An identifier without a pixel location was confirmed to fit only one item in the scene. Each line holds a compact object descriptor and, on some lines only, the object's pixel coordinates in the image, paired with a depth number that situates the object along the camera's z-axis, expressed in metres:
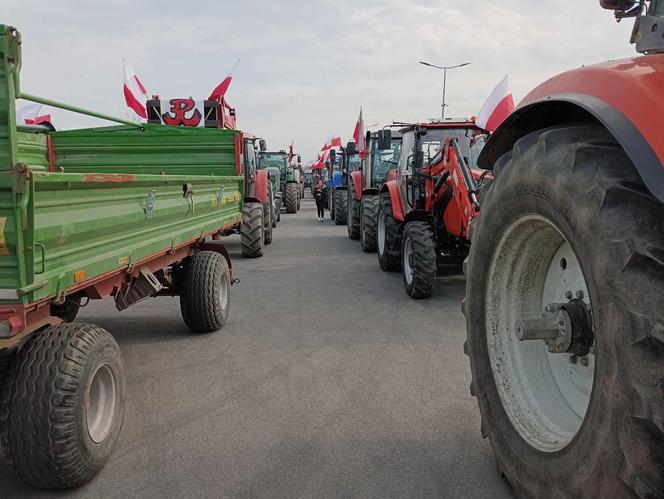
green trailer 2.26
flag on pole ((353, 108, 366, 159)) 11.95
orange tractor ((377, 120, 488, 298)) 6.34
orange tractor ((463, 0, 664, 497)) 1.41
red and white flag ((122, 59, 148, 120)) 10.28
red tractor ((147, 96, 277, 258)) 9.79
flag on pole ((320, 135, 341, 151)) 32.83
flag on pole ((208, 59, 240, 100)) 11.01
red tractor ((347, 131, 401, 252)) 10.20
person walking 18.52
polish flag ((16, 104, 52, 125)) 8.99
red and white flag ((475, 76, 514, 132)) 8.56
